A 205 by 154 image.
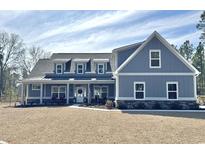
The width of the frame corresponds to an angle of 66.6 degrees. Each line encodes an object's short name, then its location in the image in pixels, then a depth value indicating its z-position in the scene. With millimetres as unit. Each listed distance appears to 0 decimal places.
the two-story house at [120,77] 12430
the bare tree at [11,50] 29659
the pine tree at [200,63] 27615
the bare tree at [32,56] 31107
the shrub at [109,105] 12360
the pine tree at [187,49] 32679
